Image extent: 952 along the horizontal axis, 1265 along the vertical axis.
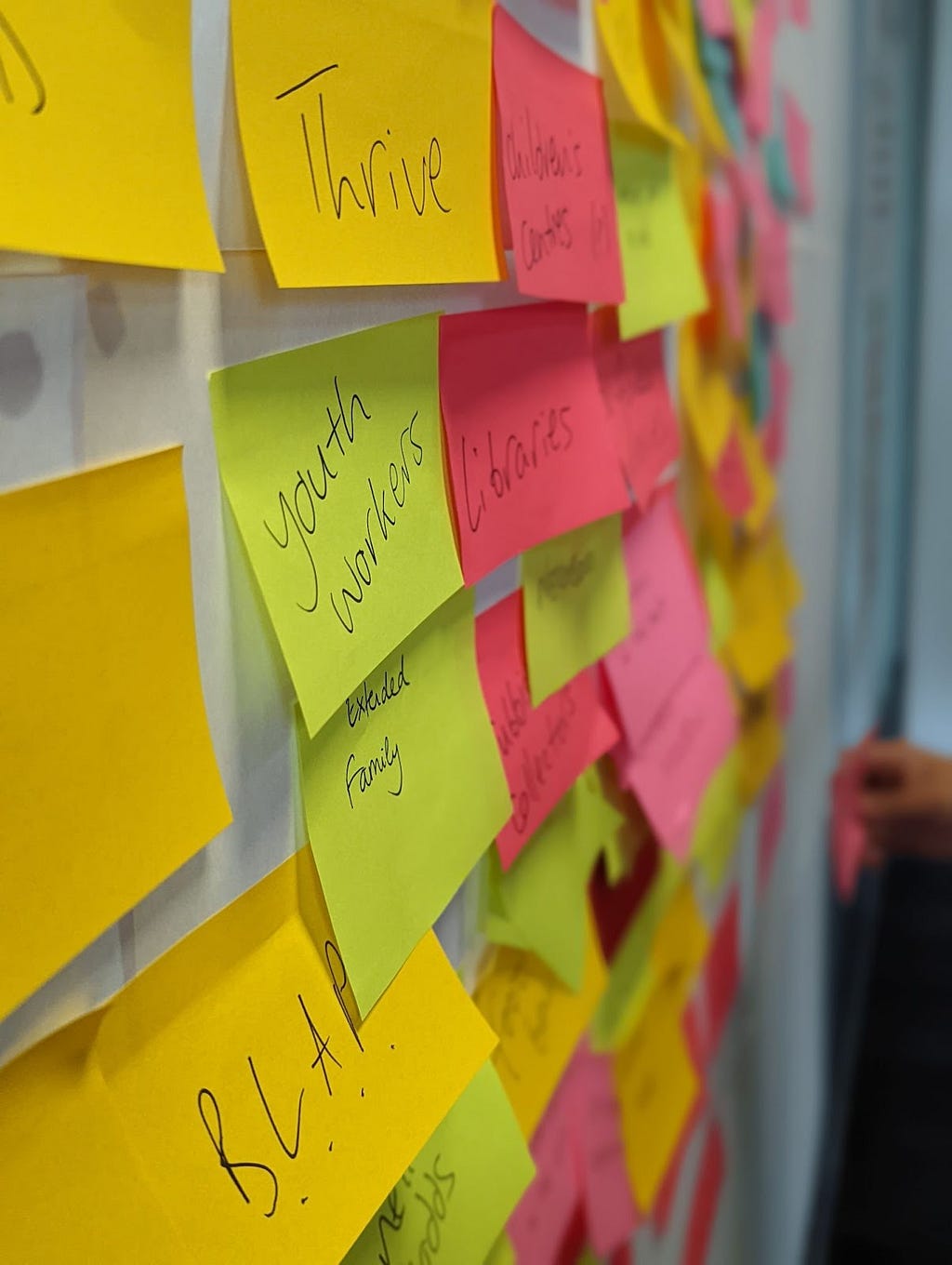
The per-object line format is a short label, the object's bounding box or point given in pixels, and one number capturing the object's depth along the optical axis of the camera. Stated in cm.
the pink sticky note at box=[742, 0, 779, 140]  72
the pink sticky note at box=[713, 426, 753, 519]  73
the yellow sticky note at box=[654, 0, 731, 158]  55
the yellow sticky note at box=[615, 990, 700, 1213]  62
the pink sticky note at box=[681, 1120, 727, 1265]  80
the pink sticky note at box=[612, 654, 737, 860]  58
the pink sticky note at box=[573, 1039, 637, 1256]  55
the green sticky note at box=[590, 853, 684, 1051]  58
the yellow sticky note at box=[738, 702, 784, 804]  88
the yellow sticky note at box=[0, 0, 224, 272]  19
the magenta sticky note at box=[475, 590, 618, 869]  40
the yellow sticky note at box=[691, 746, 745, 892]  73
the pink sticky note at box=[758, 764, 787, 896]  98
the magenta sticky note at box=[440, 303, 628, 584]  35
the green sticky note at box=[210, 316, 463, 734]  26
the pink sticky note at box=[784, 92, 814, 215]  89
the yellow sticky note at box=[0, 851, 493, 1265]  22
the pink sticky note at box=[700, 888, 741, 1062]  82
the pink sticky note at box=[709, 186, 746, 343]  68
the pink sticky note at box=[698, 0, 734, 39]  61
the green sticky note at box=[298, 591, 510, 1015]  30
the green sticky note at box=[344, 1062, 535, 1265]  35
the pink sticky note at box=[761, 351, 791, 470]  89
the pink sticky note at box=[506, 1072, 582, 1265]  48
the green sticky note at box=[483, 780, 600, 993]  43
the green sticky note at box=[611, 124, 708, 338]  48
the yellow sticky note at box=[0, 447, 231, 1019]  20
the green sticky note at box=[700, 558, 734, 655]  73
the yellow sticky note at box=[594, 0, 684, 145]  46
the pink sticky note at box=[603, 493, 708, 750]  54
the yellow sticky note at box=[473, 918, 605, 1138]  44
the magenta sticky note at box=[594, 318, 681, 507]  50
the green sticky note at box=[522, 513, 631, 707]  43
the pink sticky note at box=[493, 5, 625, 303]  36
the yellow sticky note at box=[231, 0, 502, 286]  24
